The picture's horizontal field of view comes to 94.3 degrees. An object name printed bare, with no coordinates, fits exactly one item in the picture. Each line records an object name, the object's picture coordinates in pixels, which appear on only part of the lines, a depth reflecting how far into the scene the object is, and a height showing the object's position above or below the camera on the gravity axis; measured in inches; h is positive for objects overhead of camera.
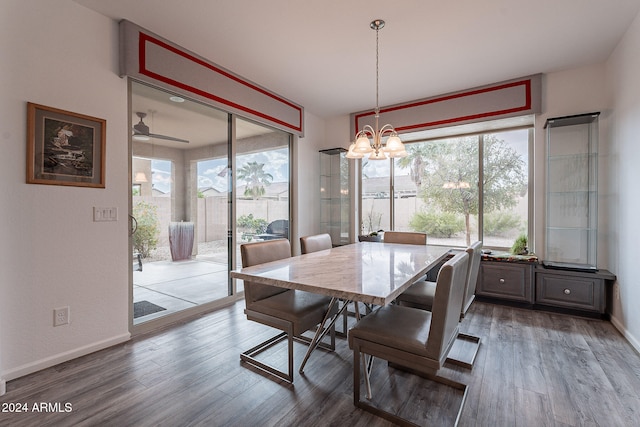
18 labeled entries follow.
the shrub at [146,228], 108.5 -6.5
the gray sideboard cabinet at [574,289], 118.0 -31.7
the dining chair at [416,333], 56.0 -25.9
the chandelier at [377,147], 96.8 +21.4
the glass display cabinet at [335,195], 196.1 +11.1
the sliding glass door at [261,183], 149.0 +15.8
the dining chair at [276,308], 78.0 -26.6
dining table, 58.8 -15.0
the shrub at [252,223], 149.8 -6.3
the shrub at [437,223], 173.3 -6.8
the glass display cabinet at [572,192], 125.0 +8.7
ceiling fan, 108.0 +30.1
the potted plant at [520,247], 143.3 -16.8
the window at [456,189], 156.9 +13.6
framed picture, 82.9 +19.0
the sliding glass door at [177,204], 110.1 +3.1
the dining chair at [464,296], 82.0 -26.6
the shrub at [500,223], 156.6 -5.8
